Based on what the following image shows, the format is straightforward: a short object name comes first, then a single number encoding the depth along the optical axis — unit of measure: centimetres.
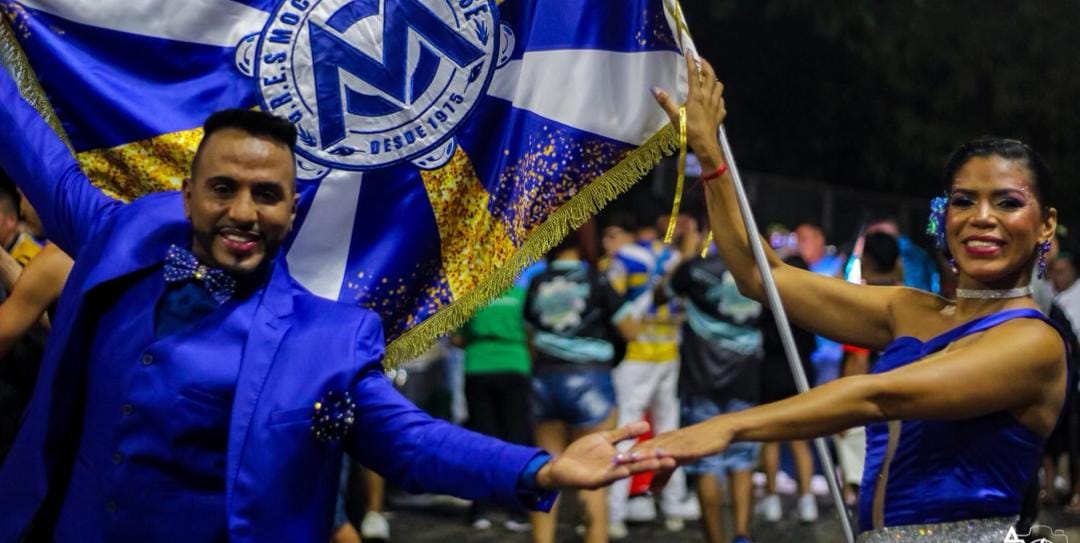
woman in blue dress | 369
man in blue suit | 355
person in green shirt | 1014
